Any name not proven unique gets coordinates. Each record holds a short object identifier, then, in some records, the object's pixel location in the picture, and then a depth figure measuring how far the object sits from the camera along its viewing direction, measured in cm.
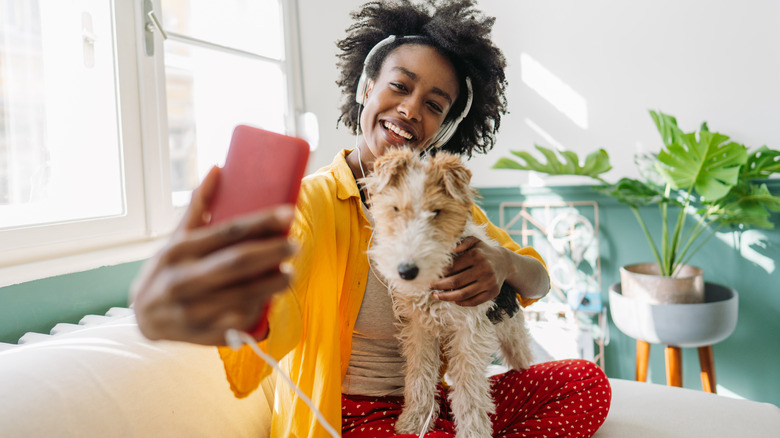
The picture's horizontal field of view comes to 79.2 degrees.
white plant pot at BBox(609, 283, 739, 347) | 194
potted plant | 184
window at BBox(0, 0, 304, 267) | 139
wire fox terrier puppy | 76
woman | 88
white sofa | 80
